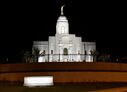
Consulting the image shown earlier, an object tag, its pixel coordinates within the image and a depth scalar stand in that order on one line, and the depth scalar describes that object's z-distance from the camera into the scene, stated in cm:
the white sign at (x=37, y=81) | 2050
